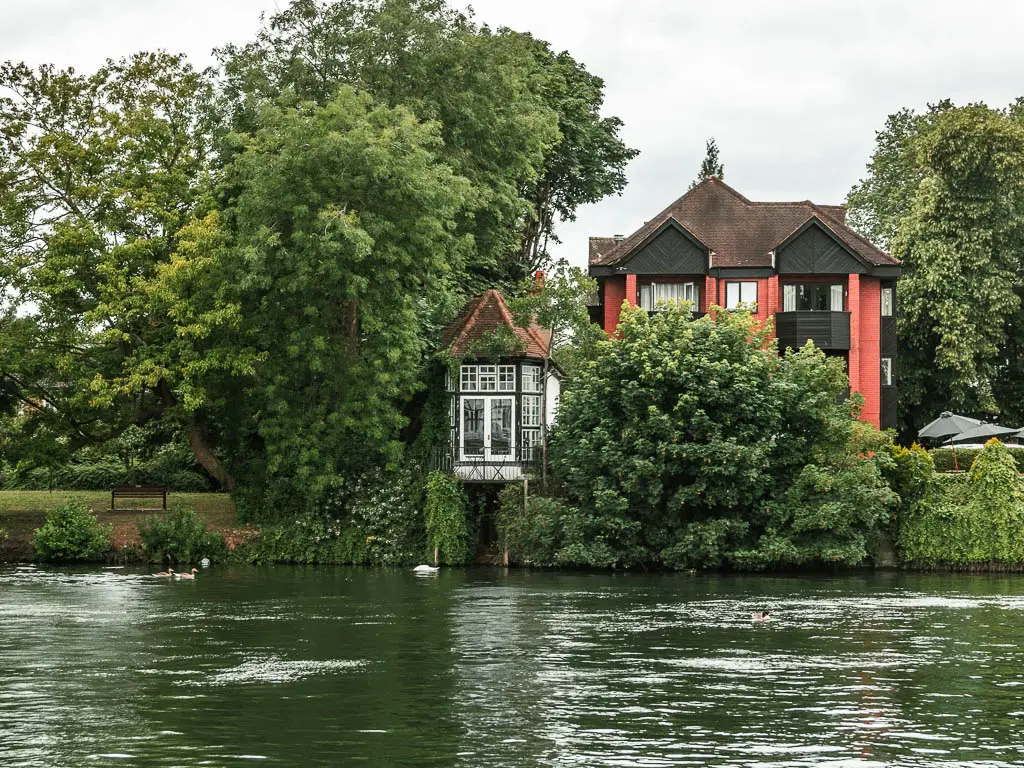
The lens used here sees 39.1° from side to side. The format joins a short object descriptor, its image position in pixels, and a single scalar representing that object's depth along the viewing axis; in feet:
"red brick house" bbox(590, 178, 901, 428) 216.13
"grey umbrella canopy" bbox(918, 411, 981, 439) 187.32
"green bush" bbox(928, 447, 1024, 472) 192.75
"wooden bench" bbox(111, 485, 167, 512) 197.47
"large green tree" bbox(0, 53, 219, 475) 185.37
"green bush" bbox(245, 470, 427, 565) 184.55
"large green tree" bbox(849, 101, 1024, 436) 232.12
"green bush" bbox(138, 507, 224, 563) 182.80
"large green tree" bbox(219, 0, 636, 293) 190.39
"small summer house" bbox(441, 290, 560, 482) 187.01
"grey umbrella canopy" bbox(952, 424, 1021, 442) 183.23
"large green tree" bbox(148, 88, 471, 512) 171.73
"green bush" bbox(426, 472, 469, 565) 180.55
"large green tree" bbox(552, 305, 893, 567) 166.40
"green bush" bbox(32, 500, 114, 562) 182.80
